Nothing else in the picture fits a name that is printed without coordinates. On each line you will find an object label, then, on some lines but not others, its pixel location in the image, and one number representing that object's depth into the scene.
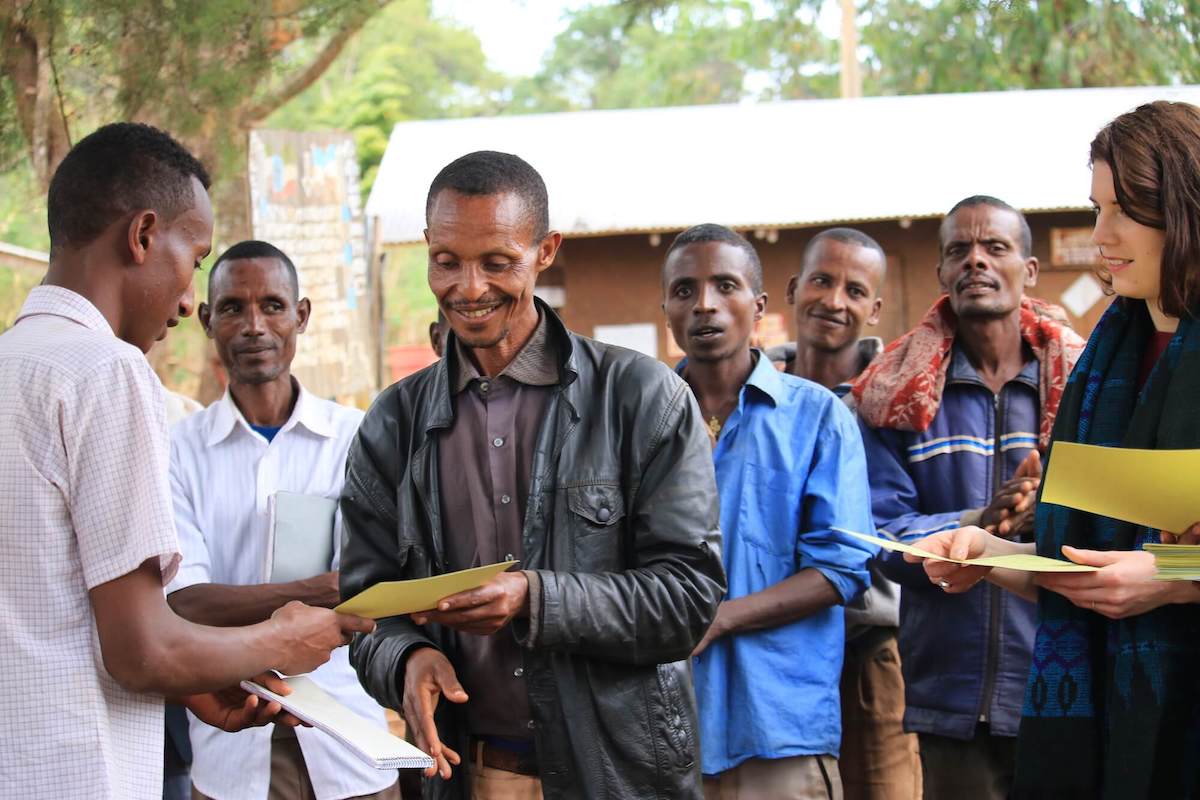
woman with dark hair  2.53
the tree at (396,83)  28.16
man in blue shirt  3.75
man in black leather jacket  2.79
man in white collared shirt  3.99
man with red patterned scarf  3.89
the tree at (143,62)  4.61
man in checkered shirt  2.34
